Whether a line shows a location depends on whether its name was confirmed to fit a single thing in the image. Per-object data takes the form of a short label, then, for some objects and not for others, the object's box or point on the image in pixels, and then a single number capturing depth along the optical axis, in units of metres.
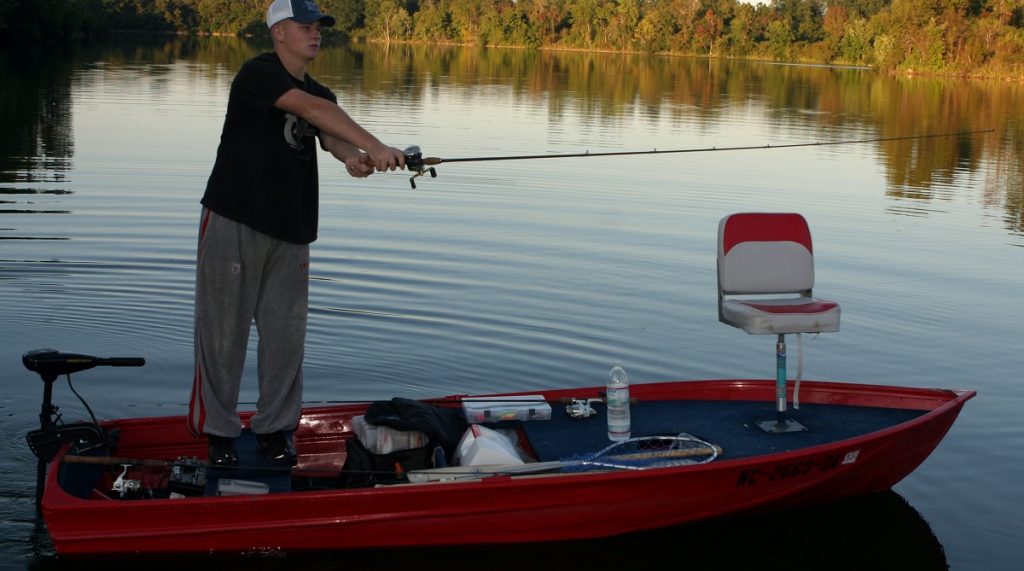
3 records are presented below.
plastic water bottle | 5.80
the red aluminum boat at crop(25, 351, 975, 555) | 5.08
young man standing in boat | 5.11
